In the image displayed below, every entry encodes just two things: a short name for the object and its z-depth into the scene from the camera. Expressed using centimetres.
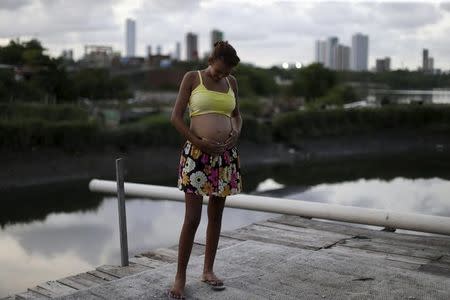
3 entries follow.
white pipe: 263
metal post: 284
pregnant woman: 222
